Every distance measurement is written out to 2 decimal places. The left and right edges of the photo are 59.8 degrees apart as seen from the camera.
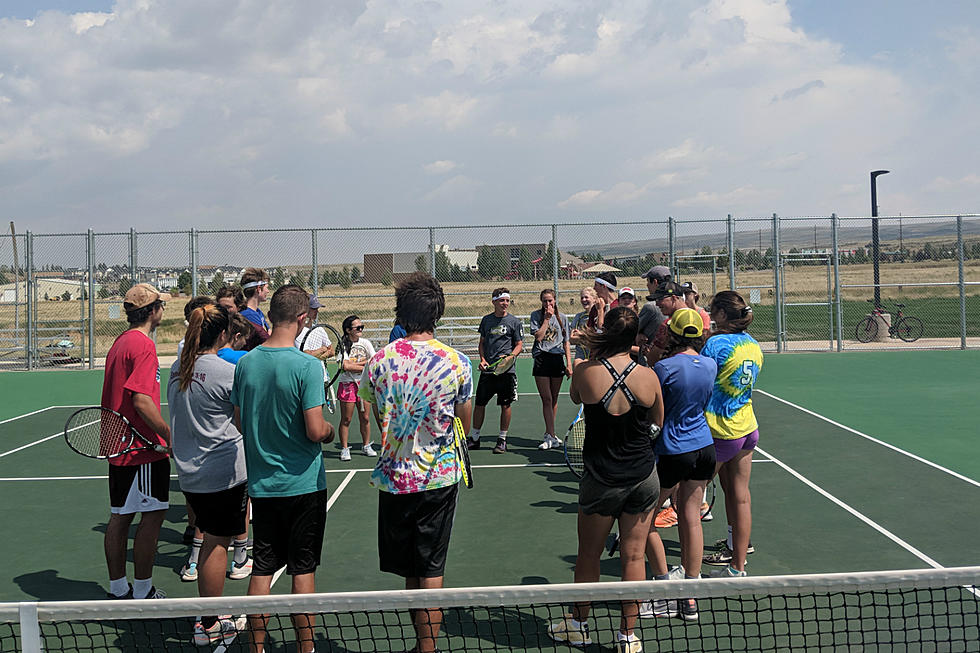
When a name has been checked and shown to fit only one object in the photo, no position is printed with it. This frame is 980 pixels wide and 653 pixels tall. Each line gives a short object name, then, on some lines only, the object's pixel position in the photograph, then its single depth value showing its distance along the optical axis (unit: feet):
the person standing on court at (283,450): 13.94
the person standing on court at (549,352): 31.60
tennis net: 10.51
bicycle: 72.90
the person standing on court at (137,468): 16.80
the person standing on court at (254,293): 23.16
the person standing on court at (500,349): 31.99
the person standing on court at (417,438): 13.65
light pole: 68.68
